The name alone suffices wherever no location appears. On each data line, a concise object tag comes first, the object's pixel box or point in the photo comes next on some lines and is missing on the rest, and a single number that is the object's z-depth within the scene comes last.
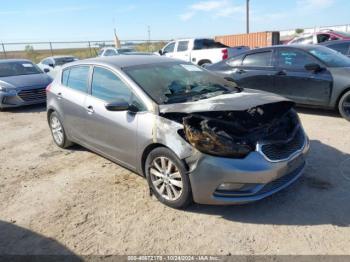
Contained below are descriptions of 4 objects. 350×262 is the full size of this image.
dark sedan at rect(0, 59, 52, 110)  9.93
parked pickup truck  13.96
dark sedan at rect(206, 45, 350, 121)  6.79
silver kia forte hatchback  3.43
